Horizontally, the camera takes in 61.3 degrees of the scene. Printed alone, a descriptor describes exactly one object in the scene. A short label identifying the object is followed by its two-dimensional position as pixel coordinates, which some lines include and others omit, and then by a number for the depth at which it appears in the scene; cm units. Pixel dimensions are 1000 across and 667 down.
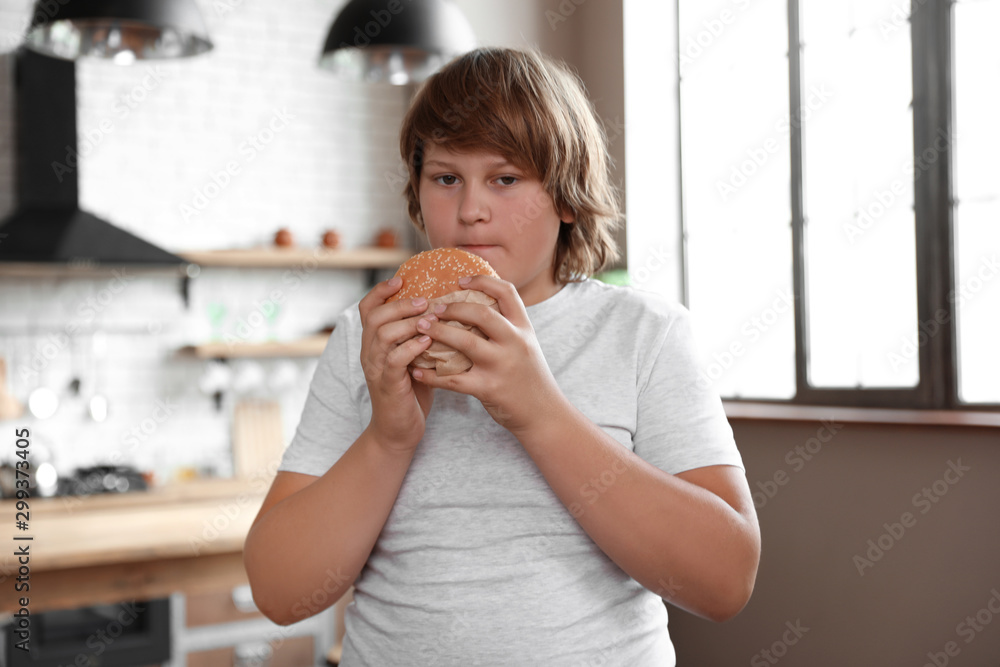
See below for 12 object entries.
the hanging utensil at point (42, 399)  413
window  252
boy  86
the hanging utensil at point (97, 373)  422
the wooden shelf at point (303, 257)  432
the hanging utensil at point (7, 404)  398
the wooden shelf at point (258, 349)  425
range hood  386
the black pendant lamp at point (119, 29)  224
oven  294
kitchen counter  258
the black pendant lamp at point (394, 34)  257
